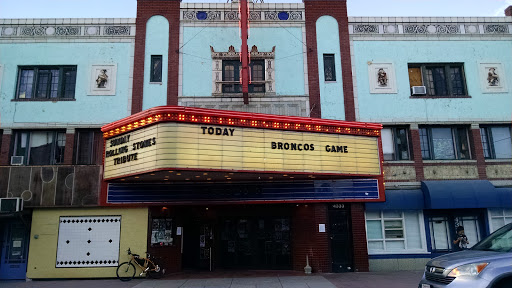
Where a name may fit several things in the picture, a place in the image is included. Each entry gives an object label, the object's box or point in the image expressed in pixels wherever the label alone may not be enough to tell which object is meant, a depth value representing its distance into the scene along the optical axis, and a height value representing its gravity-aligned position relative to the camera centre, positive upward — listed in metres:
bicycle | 16.05 -1.88
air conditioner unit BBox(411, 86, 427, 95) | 18.36 +5.75
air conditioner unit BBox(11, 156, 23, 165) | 17.16 +2.78
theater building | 16.53 +3.81
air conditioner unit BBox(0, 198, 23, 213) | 15.76 +0.78
